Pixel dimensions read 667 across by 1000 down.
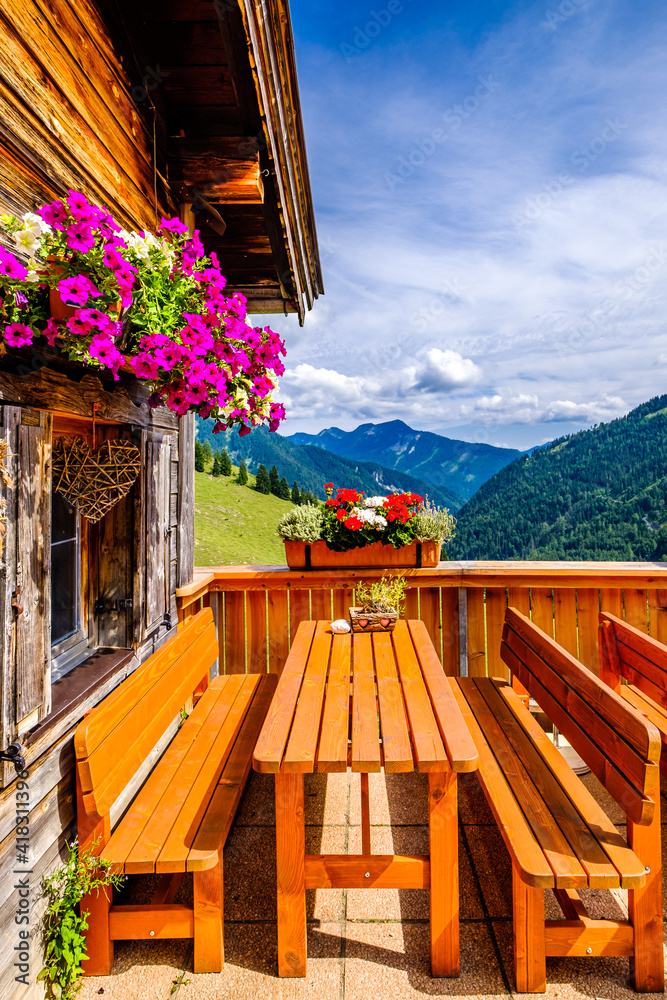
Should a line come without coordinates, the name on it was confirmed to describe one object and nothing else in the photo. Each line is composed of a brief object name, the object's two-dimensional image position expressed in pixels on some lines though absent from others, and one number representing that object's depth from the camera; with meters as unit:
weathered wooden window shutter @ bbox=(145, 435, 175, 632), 2.46
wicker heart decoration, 1.92
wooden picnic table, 1.60
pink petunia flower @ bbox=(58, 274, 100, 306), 1.38
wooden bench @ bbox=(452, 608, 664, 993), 1.49
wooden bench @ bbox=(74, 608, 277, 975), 1.60
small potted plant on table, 2.86
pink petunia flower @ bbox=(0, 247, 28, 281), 1.28
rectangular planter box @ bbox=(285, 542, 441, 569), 3.52
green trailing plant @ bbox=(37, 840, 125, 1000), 1.60
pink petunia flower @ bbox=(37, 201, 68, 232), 1.42
